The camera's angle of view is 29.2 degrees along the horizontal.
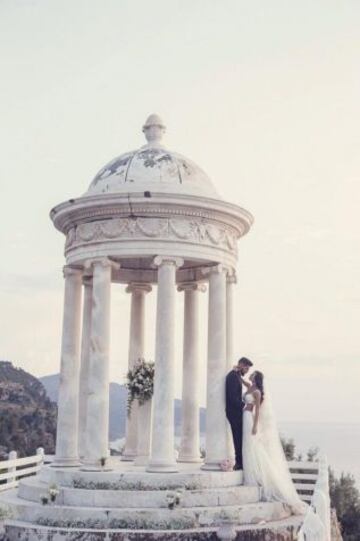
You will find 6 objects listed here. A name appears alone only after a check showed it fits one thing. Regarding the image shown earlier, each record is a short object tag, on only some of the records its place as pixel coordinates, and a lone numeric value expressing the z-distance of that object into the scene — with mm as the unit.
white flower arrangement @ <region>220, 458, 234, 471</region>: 18859
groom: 19531
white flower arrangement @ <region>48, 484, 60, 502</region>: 17297
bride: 18438
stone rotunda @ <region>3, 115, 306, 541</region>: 16391
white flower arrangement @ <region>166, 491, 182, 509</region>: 16641
